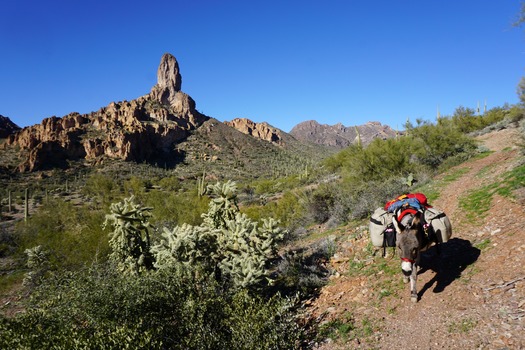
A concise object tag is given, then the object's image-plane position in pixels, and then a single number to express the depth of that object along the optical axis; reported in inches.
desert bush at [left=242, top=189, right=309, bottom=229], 779.9
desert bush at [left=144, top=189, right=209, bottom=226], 816.3
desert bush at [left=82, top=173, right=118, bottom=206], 1410.4
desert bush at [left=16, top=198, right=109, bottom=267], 617.0
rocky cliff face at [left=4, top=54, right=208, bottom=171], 3230.8
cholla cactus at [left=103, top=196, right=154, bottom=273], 336.2
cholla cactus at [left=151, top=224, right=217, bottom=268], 298.0
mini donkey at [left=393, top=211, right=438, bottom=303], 194.9
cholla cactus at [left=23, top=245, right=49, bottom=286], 545.1
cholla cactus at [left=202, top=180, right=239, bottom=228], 362.3
